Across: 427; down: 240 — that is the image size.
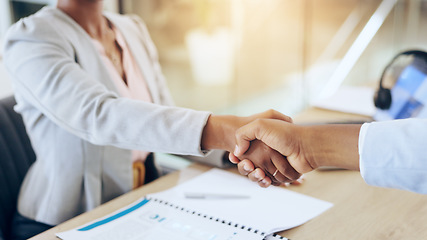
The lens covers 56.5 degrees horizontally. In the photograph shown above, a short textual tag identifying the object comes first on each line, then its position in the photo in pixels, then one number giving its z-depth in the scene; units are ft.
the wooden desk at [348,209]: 2.41
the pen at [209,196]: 2.89
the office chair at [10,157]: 3.63
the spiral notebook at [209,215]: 2.36
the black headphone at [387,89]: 4.09
